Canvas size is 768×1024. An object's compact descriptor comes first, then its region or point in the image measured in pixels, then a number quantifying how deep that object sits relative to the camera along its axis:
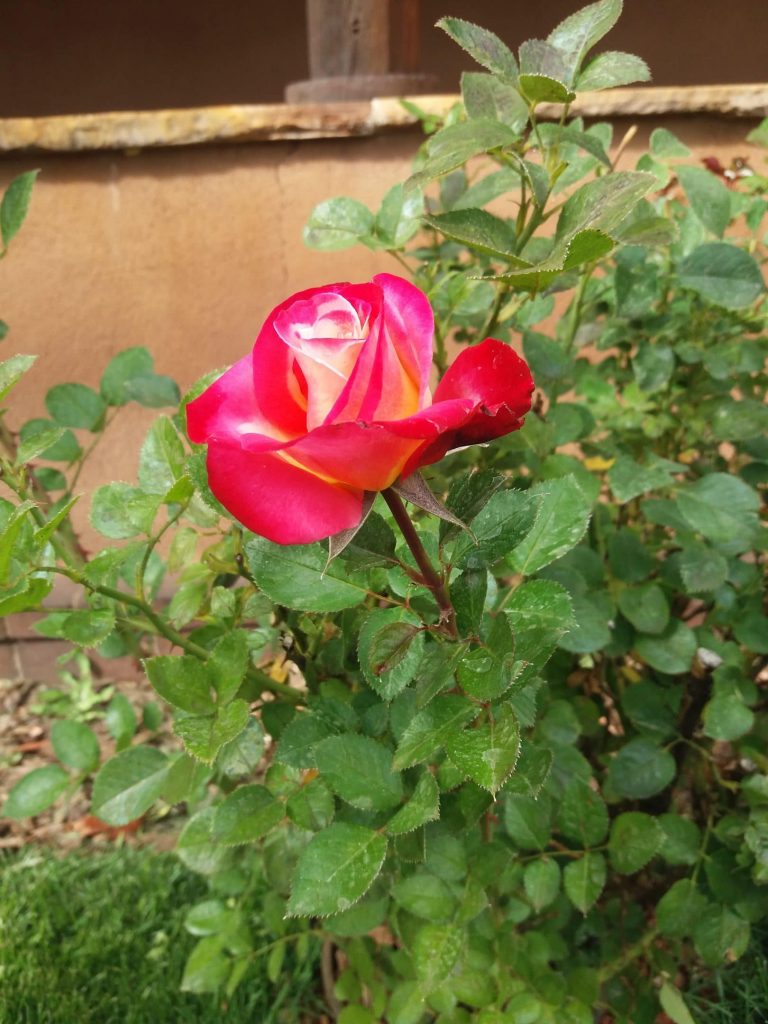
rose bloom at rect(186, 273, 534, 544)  0.36
